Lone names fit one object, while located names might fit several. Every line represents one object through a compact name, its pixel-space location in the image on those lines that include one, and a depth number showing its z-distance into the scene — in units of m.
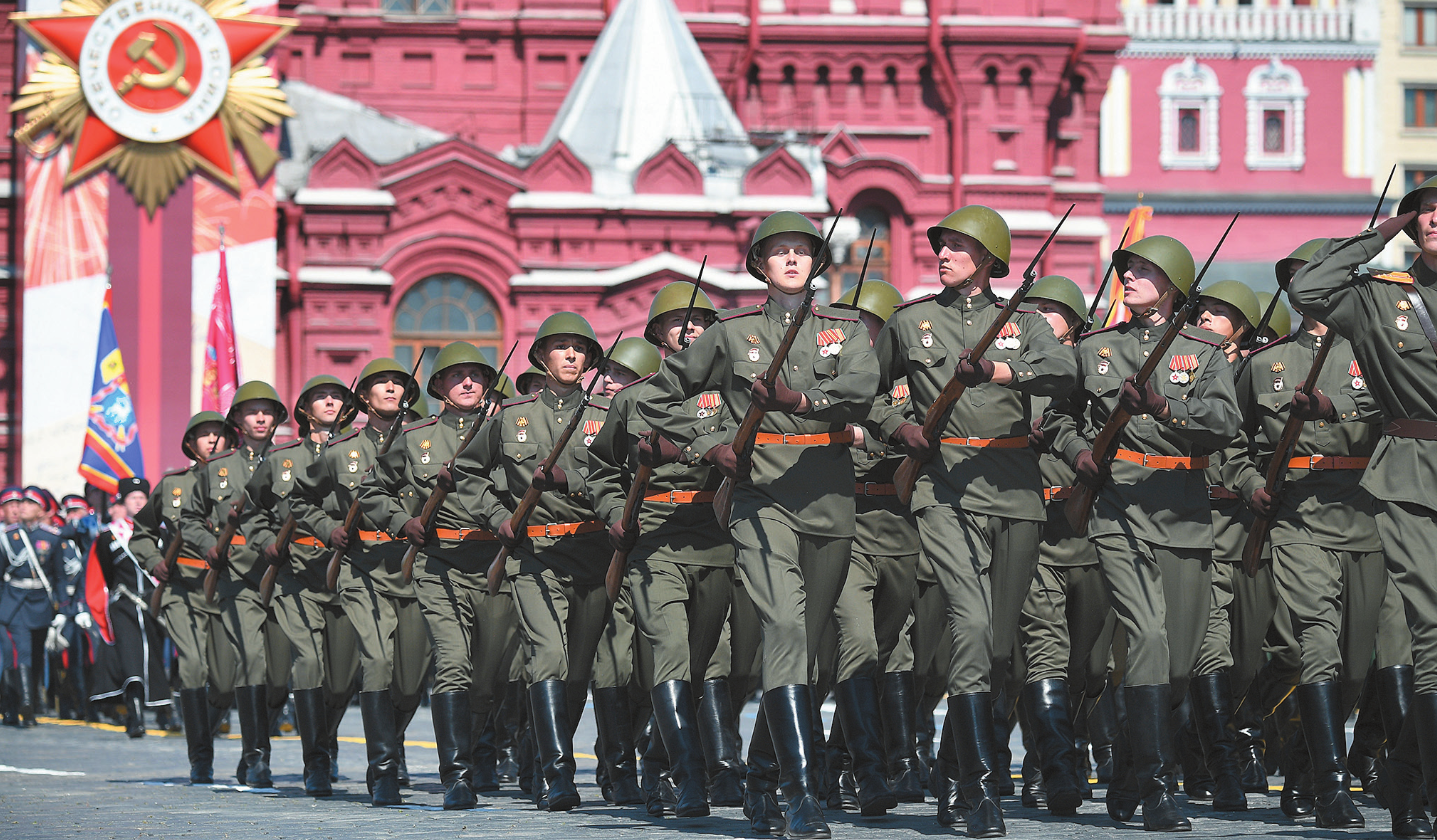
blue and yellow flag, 41.59
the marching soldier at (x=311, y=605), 20.34
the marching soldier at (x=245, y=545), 21.61
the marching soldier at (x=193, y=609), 22.25
